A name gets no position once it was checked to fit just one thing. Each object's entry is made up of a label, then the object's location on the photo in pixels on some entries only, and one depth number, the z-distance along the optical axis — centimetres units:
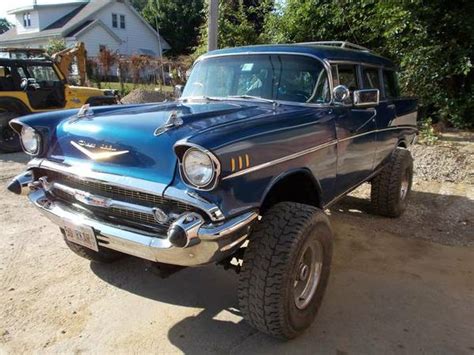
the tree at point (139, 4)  5584
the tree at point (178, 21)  3869
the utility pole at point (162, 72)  2181
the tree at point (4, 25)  6807
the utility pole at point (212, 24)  766
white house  3198
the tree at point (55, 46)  2813
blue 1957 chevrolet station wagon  252
